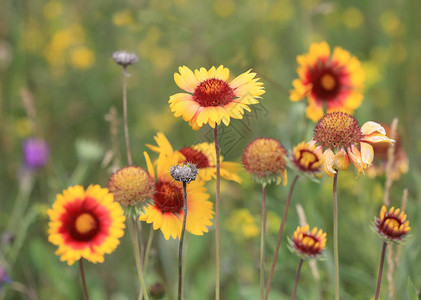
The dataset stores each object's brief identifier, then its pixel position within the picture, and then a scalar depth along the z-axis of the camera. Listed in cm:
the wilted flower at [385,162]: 103
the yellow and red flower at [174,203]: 69
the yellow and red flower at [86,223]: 68
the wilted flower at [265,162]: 68
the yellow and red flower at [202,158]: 71
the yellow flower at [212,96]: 66
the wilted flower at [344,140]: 66
